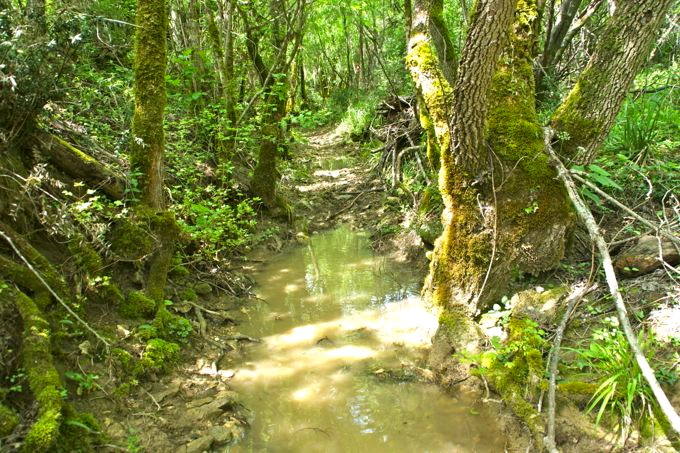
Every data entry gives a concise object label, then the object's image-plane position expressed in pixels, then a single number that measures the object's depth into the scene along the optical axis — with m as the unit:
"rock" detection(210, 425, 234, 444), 3.36
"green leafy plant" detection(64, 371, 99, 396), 3.25
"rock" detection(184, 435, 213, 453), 3.21
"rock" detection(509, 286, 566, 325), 4.01
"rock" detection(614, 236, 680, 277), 4.00
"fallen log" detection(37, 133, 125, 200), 4.39
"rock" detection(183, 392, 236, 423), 3.56
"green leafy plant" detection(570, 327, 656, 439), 2.93
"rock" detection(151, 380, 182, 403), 3.68
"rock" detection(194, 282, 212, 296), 5.61
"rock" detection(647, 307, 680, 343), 3.32
